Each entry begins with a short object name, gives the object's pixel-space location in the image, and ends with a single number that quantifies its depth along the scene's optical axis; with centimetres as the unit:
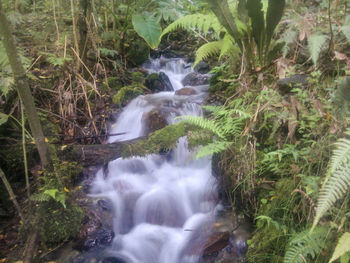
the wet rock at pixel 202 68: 555
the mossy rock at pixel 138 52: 549
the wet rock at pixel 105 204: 276
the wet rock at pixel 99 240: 240
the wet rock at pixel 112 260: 235
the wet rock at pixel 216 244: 225
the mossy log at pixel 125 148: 299
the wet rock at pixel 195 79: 523
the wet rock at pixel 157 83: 506
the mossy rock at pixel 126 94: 436
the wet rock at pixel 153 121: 384
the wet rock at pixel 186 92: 471
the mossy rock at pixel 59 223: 232
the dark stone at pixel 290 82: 241
